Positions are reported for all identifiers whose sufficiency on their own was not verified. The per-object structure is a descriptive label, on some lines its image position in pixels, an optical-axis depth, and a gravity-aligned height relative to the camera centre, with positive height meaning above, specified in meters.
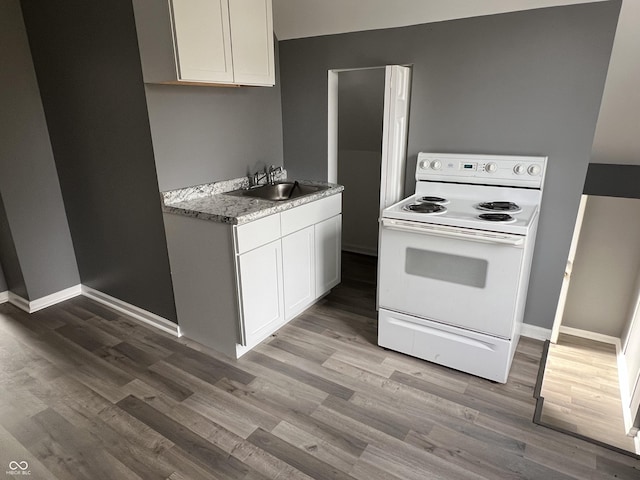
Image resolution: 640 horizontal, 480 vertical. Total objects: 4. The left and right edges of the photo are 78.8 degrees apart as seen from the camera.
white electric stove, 2.03 -0.81
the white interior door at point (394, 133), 2.56 -0.14
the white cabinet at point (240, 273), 2.26 -0.96
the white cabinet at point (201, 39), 1.98 +0.38
